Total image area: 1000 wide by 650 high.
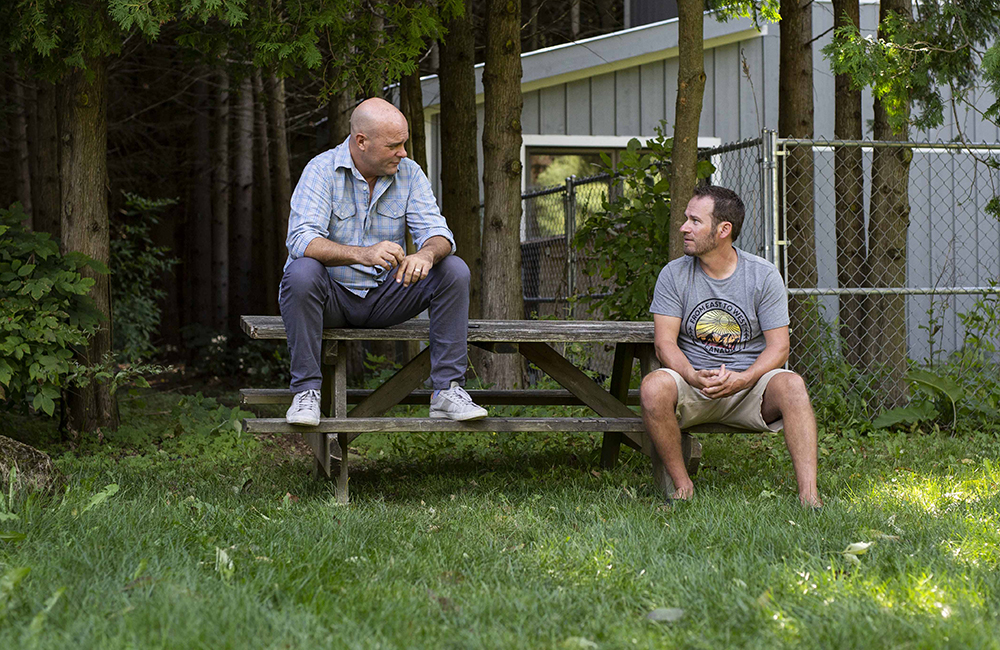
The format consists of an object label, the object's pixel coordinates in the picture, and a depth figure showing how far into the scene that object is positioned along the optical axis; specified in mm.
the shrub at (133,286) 11031
